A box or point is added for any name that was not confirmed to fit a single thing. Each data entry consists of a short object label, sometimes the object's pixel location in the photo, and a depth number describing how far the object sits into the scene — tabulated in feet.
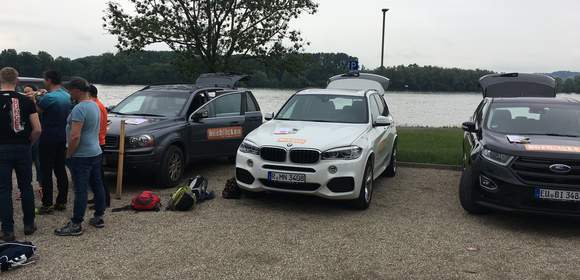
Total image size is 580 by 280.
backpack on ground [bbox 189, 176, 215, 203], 22.97
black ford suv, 18.35
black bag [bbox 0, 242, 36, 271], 14.16
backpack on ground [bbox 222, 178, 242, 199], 23.73
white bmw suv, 20.83
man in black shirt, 16.25
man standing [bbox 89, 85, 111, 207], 21.15
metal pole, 72.97
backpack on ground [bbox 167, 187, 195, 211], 21.33
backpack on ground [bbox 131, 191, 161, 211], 21.15
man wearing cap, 16.87
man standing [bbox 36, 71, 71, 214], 19.54
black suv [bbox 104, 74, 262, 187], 24.48
